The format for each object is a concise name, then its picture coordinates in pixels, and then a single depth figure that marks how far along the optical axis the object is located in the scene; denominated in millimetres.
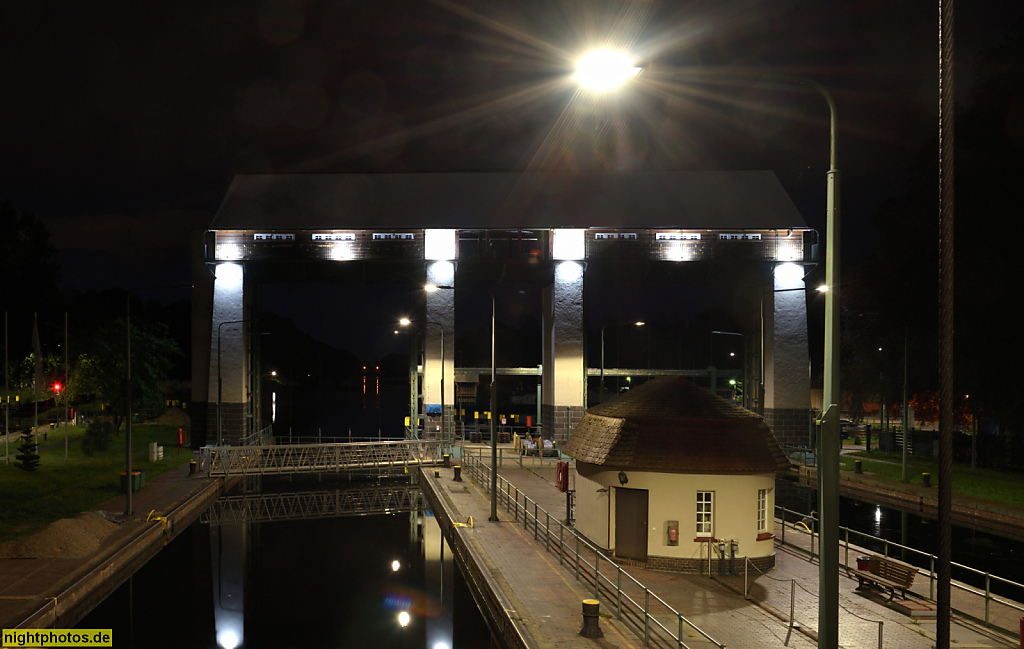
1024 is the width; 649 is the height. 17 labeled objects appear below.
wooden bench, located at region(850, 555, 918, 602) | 15539
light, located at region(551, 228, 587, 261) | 47406
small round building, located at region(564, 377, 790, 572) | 18547
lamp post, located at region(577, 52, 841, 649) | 9055
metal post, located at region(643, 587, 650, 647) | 12914
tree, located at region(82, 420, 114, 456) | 42688
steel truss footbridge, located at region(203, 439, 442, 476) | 39406
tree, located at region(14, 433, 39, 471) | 35219
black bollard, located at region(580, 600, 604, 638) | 13289
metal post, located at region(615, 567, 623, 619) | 14547
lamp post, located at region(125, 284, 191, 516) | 25438
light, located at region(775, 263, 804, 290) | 46875
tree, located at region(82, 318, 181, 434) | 55875
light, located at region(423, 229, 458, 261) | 47344
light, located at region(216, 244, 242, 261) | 46469
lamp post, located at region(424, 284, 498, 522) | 25297
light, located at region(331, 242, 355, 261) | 46875
